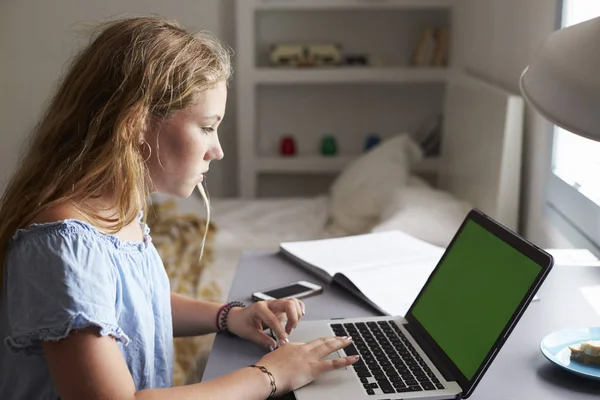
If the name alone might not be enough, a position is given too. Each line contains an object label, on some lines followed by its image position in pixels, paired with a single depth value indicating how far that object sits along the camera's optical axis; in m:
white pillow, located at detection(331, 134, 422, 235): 2.77
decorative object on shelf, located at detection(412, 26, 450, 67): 3.43
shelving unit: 3.40
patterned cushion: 2.06
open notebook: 1.31
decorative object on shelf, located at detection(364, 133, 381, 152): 3.54
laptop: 0.94
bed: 2.21
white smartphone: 1.32
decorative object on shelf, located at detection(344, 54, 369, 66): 3.50
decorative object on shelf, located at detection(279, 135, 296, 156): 3.55
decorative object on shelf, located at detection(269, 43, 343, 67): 3.45
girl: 0.91
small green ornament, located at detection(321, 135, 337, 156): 3.57
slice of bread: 1.01
